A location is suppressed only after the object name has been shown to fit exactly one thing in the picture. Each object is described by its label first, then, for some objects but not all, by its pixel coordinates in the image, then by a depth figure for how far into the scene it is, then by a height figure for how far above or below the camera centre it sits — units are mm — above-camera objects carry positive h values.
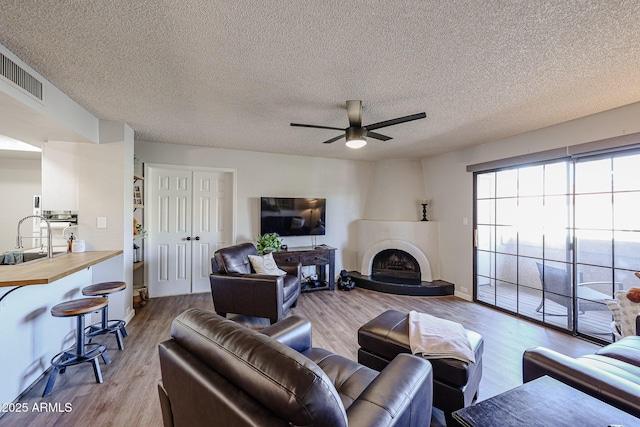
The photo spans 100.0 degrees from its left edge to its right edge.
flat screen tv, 4582 -26
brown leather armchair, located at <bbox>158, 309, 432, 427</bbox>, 763 -575
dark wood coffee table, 915 -708
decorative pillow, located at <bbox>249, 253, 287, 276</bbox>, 3459 -668
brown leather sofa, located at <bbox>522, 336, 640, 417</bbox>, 1164 -793
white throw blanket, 1667 -828
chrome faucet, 2348 -267
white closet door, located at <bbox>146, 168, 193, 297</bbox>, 4152 -281
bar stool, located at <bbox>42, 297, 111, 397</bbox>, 1953 -1087
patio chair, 2909 -881
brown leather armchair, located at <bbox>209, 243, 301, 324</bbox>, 3006 -875
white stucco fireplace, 4723 -484
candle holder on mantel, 4914 +92
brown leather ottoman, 1593 -954
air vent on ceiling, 1729 +949
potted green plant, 4227 -458
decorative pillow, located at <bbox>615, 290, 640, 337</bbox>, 2232 -827
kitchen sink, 2432 -405
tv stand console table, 4371 -750
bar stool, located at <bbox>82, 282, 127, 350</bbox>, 2452 -1016
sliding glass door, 2736 -273
